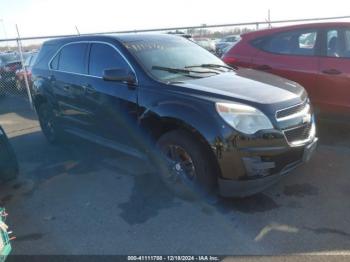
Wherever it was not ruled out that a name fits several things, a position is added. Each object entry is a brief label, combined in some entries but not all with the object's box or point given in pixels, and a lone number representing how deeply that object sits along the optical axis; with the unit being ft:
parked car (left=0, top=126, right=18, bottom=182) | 14.24
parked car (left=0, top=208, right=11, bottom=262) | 9.13
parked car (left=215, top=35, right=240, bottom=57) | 60.37
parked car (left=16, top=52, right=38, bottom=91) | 38.76
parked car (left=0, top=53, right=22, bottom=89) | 42.09
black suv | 11.30
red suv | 17.16
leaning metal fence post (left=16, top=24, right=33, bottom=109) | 31.83
